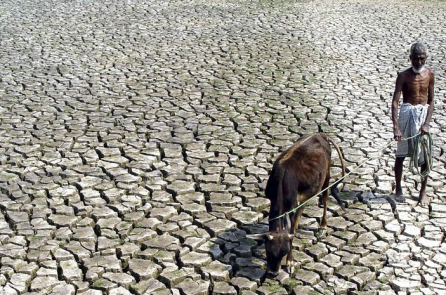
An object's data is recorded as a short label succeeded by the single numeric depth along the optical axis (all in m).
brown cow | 7.16
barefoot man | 8.84
